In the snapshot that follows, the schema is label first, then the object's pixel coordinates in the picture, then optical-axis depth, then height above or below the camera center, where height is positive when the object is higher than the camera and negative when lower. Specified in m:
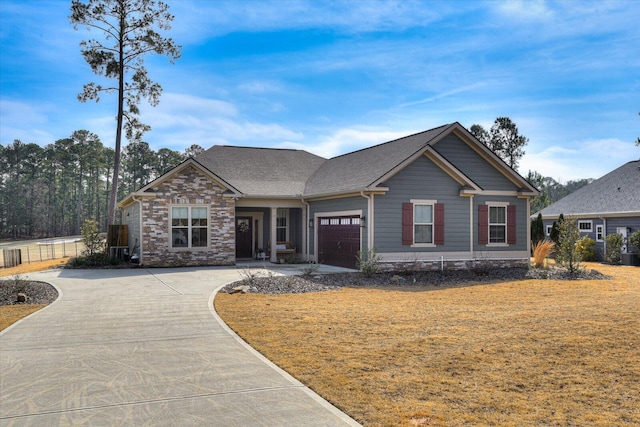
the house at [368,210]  18.34 +0.70
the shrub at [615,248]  25.42 -1.12
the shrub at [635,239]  23.86 -0.66
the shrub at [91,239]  22.08 -0.45
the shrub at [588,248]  27.39 -1.21
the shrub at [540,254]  21.28 -1.18
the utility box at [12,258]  24.66 -1.43
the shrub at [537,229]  29.49 -0.16
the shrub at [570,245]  18.30 -0.70
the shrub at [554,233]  28.62 -0.40
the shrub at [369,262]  16.83 -1.18
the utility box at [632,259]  24.22 -1.61
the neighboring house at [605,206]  26.31 +1.13
